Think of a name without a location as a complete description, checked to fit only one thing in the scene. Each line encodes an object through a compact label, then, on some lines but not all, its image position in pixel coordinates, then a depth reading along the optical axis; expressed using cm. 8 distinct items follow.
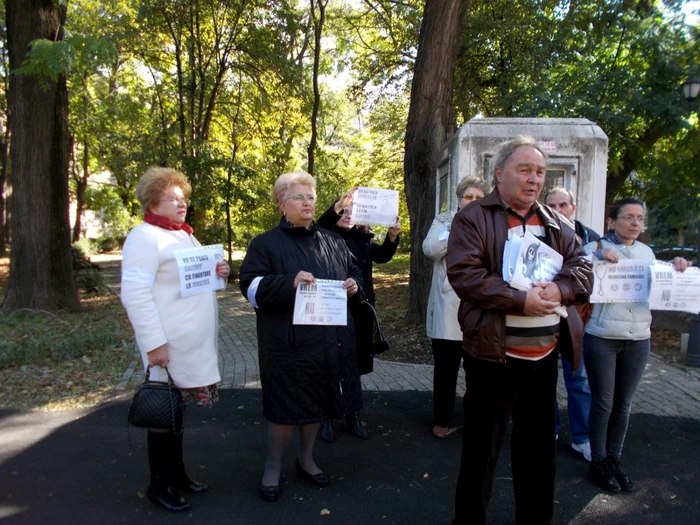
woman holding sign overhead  433
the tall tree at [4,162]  1404
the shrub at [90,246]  3430
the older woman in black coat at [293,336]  330
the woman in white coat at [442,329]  430
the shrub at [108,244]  3850
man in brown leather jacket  260
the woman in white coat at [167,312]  308
